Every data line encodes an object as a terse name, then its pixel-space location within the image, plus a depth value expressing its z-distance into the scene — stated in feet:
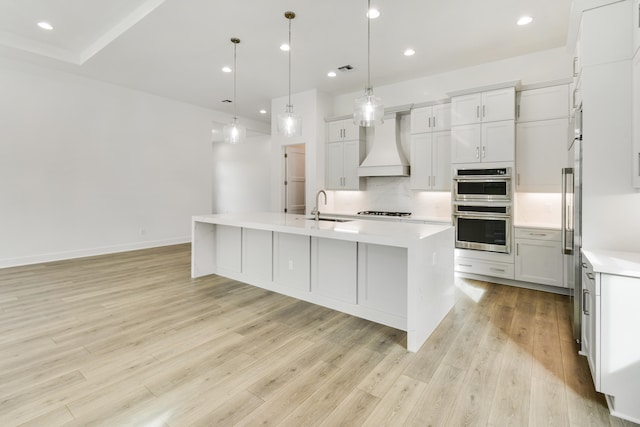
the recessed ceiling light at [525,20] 11.39
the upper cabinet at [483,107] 13.38
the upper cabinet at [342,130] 18.94
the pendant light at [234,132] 14.06
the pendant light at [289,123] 12.14
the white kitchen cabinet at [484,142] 13.41
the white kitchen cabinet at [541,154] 12.85
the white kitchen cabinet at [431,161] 15.71
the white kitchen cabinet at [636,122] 6.87
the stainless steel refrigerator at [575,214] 7.97
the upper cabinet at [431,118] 15.62
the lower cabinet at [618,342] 5.57
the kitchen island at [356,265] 8.30
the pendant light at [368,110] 10.16
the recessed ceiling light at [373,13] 11.02
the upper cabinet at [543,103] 12.69
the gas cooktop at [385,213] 17.54
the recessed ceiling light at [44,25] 13.16
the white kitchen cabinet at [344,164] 18.94
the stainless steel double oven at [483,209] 13.44
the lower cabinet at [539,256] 12.38
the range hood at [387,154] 17.20
